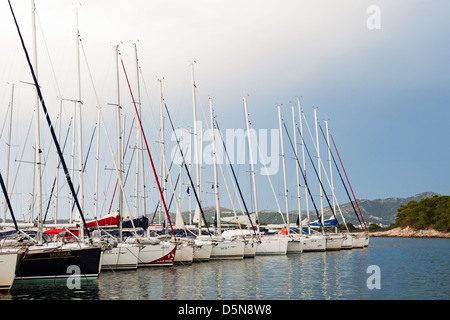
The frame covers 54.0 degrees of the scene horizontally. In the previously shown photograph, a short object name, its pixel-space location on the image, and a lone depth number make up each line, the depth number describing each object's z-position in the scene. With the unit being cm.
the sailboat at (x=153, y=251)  3300
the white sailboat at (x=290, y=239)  4931
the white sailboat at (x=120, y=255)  3156
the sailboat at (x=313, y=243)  5178
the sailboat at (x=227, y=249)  4076
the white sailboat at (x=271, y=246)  4728
